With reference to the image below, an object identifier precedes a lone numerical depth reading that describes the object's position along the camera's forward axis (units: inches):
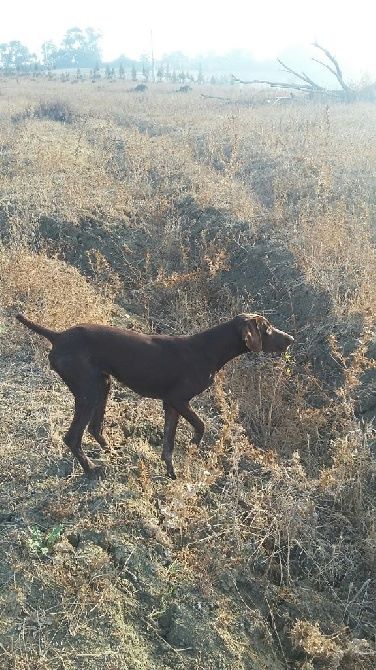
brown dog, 156.2
